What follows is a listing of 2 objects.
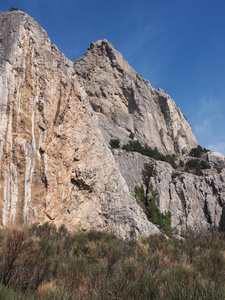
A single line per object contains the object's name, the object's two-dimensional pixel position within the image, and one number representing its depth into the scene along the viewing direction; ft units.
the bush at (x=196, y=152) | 160.21
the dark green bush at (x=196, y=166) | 123.79
